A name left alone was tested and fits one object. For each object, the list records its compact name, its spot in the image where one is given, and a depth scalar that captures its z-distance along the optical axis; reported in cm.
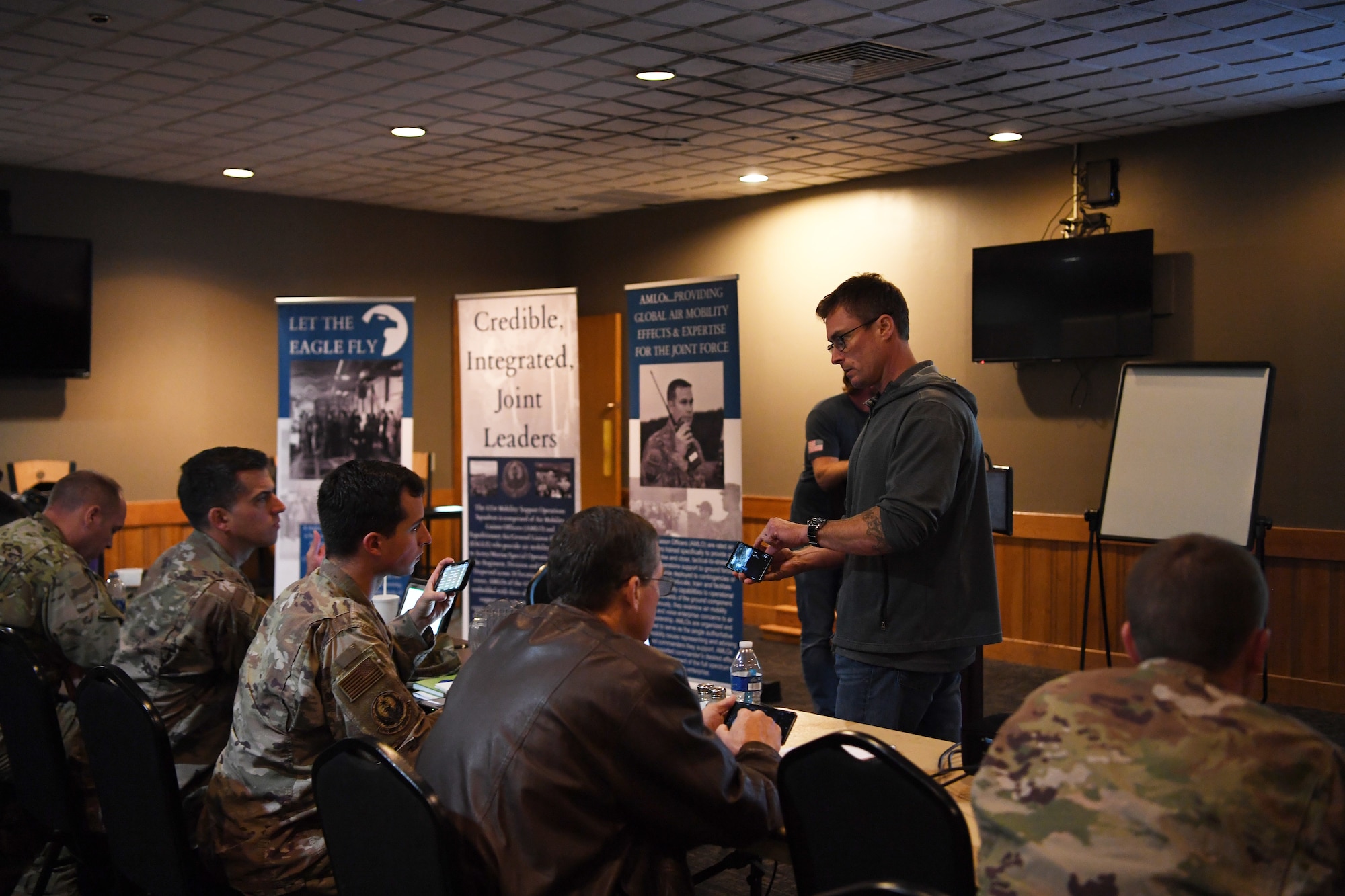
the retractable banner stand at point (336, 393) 601
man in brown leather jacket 163
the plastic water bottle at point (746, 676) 276
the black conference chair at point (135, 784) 221
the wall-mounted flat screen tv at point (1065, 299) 593
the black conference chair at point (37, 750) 264
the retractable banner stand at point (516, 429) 551
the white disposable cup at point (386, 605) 346
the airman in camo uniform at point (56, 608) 319
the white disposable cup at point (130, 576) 497
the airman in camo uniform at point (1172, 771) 114
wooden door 862
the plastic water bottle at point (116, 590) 405
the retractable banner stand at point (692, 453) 495
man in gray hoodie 257
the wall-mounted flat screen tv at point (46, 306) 661
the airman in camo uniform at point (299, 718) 212
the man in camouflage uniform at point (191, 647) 263
